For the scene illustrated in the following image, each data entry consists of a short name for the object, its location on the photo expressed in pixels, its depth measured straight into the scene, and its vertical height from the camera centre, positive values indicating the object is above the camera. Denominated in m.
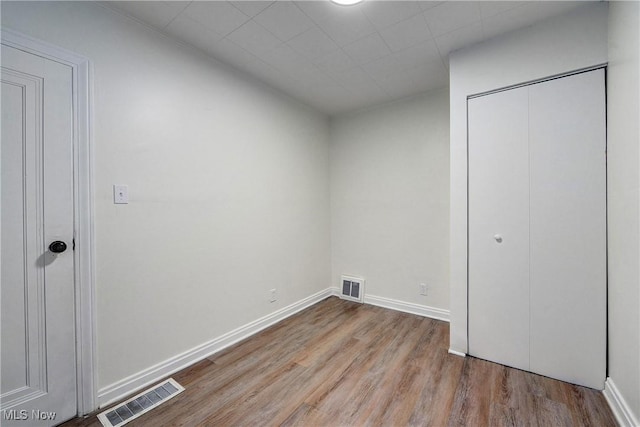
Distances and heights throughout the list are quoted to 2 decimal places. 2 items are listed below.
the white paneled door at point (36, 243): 1.32 -0.16
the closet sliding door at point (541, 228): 1.70 -0.13
